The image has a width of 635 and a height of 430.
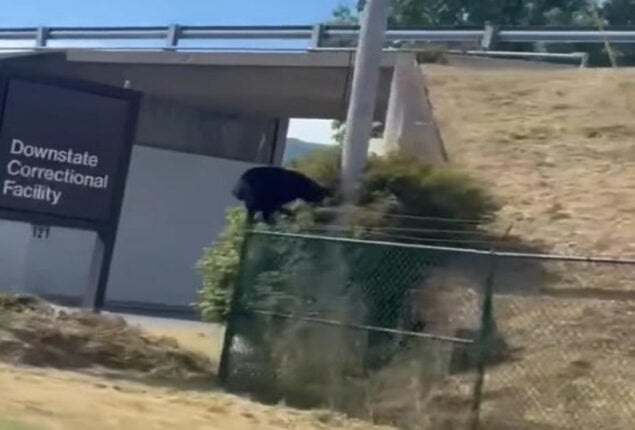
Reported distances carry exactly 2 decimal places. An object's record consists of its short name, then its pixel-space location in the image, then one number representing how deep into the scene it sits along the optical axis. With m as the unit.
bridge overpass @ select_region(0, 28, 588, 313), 33.69
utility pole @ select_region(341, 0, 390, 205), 19.84
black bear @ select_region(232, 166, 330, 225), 19.16
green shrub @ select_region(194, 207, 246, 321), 18.70
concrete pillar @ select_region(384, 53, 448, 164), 23.33
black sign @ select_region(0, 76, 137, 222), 20.64
